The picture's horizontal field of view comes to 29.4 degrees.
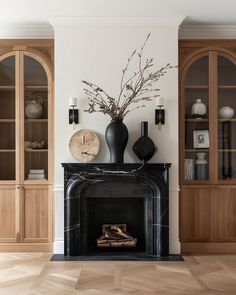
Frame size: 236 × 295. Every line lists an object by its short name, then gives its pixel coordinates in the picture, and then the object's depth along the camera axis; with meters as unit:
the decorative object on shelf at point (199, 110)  5.53
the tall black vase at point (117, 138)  5.05
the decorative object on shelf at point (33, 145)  5.51
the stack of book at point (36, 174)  5.52
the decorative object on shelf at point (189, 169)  5.52
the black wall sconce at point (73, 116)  5.27
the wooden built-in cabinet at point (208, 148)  5.48
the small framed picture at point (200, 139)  5.52
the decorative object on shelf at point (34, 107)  5.54
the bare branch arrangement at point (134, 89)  5.30
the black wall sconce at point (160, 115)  5.29
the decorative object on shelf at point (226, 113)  5.55
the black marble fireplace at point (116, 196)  5.11
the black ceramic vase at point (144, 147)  5.12
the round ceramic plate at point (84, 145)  5.25
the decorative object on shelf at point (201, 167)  5.52
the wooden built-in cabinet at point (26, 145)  5.48
